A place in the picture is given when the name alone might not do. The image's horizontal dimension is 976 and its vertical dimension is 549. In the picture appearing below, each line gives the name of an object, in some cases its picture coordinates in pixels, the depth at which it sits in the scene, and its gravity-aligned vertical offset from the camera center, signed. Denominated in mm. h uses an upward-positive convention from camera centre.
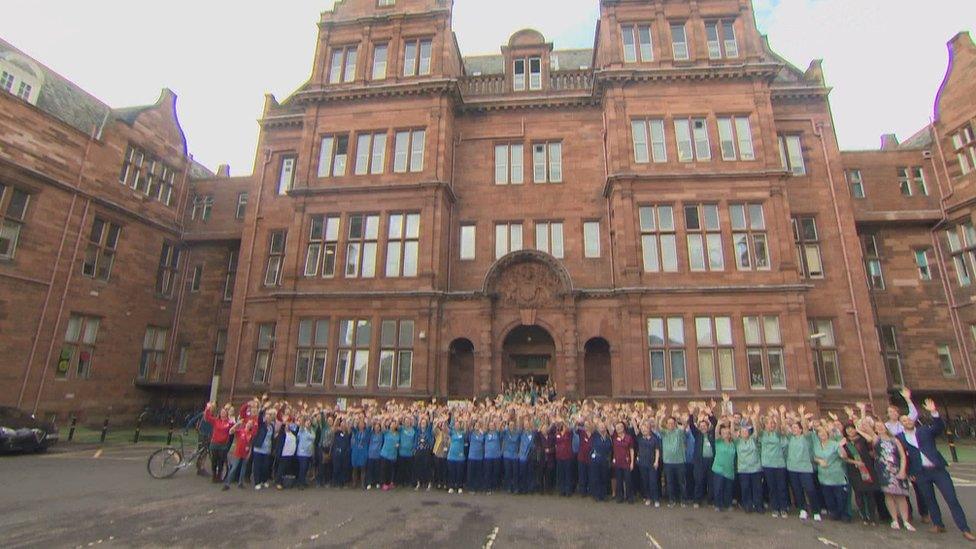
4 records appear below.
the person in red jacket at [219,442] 12711 -1292
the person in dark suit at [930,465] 8633 -1127
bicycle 13216 -1896
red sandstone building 20438 +7704
